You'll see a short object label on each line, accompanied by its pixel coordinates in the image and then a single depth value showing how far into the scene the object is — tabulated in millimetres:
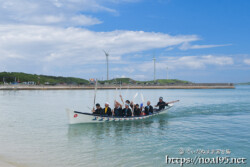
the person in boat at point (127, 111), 23344
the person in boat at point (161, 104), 28902
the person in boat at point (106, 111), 22083
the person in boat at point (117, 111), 22719
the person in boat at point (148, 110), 25594
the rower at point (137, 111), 24328
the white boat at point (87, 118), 20359
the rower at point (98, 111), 21725
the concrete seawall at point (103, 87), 118312
